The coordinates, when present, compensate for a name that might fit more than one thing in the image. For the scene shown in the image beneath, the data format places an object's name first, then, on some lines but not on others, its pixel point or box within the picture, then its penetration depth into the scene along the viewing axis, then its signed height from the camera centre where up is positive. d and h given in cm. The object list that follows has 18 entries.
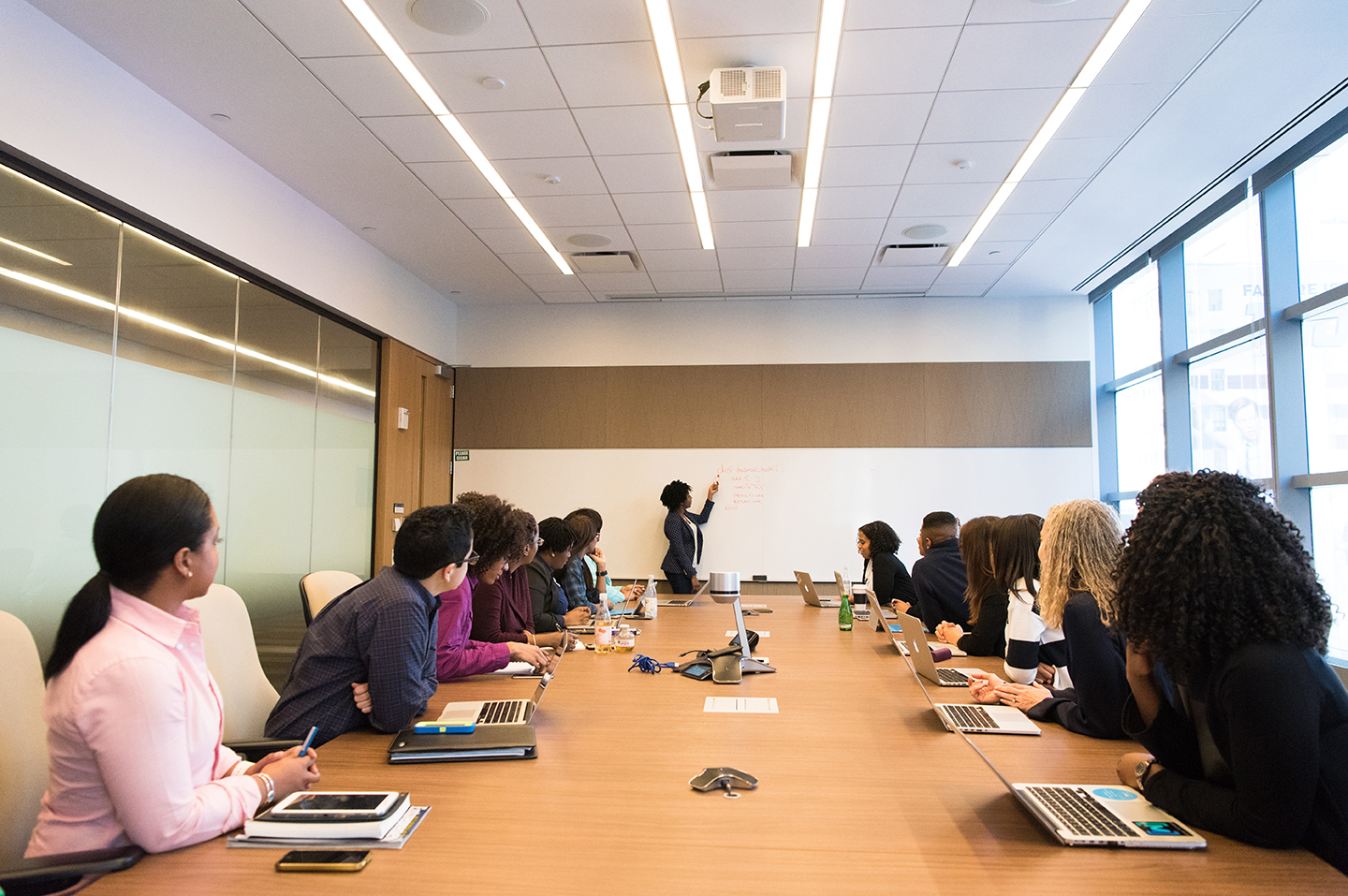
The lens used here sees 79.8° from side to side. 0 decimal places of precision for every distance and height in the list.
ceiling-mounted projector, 374 +186
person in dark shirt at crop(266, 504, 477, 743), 208 -41
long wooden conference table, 131 -62
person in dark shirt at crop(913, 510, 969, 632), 410 -45
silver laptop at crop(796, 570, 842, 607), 549 -67
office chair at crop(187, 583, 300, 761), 240 -52
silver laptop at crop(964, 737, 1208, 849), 142 -59
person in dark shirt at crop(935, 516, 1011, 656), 326 -41
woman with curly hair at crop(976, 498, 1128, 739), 206 -33
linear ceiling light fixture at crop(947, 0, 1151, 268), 340 +200
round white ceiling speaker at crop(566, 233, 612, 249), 601 +192
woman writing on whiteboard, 731 -39
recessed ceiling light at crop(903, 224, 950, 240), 584 +194
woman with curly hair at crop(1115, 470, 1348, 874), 133 -30
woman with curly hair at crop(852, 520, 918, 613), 532 -48
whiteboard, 743 +5
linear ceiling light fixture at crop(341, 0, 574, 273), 341 +198
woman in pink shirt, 135 -35
